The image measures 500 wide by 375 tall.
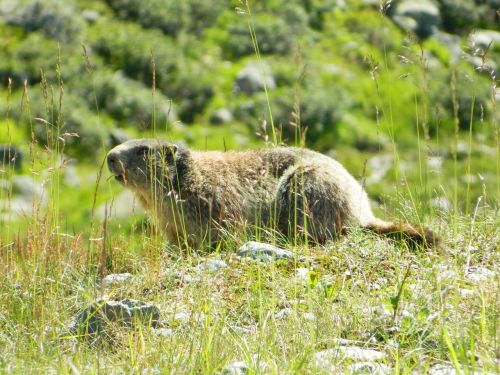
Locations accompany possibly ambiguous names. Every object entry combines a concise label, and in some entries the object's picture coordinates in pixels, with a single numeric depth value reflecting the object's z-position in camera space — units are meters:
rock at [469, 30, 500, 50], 58.02
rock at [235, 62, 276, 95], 55.75
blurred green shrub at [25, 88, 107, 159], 47.91
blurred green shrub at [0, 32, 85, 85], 53.81
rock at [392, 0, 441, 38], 65.84
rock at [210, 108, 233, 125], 53.84
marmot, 16.16
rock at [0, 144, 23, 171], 45.31
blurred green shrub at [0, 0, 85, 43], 57.44
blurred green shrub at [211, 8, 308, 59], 61.25
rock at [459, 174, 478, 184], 48.91
